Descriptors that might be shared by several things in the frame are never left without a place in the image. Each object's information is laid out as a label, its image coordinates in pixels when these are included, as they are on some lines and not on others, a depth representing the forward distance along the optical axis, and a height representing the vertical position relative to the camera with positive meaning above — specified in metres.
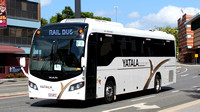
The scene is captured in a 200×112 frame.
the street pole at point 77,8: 21.92 +2.91
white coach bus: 11.83 -0.24
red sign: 39.59 +4.60
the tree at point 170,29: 134.91 +9.69
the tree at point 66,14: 67.57 +7.88
